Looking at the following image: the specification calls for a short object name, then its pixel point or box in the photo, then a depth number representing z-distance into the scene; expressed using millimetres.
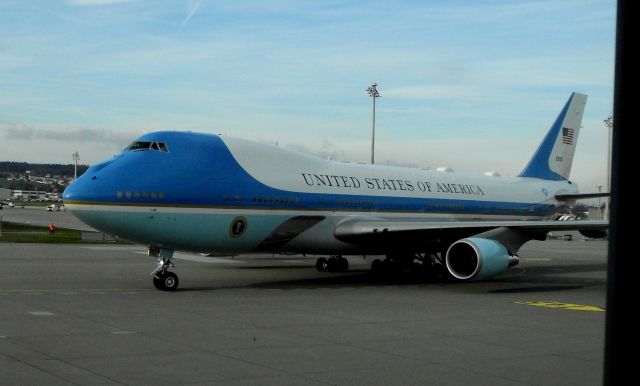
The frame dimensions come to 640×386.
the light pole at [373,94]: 52375
